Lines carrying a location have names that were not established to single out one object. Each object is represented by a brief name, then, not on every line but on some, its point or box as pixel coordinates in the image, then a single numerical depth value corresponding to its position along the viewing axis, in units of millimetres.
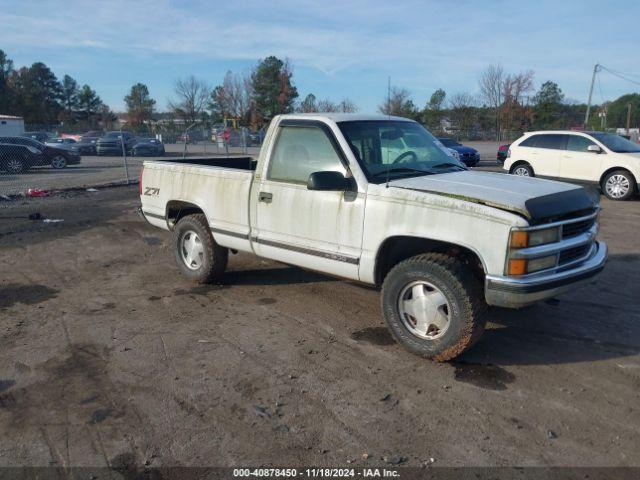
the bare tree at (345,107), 45703
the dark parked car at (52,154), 21125
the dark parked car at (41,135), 39969
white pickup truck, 3629
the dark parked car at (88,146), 33794
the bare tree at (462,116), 60062
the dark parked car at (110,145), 32875
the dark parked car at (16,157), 19906
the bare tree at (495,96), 60281
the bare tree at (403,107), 42494
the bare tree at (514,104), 59594
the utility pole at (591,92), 42350
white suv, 12625
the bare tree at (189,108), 68625
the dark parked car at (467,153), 22844
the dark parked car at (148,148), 31891
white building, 44081
